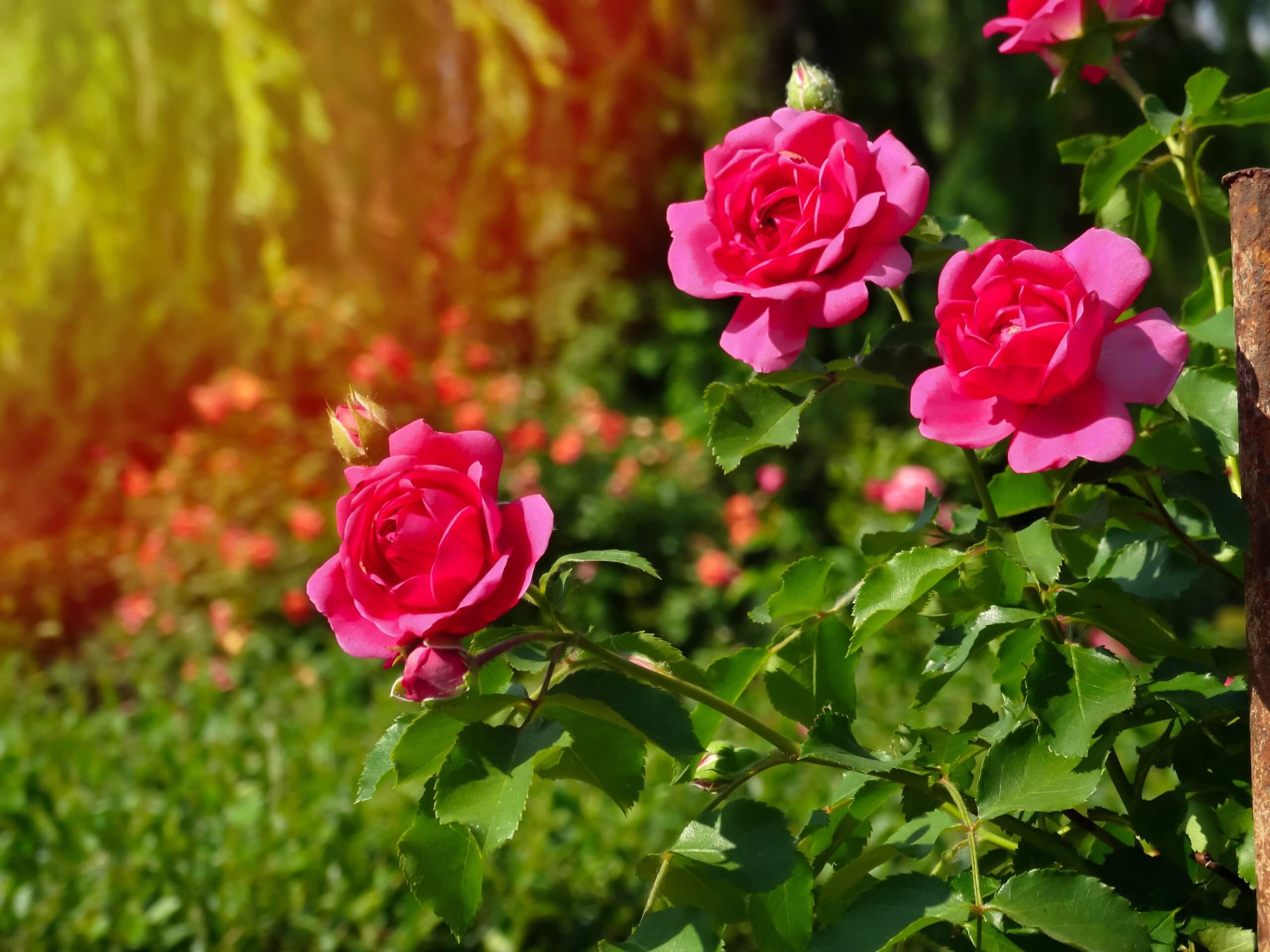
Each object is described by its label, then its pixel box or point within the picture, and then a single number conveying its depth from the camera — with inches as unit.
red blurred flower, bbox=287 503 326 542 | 150.6
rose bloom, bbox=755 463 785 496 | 143.6
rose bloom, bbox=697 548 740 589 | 147.4
